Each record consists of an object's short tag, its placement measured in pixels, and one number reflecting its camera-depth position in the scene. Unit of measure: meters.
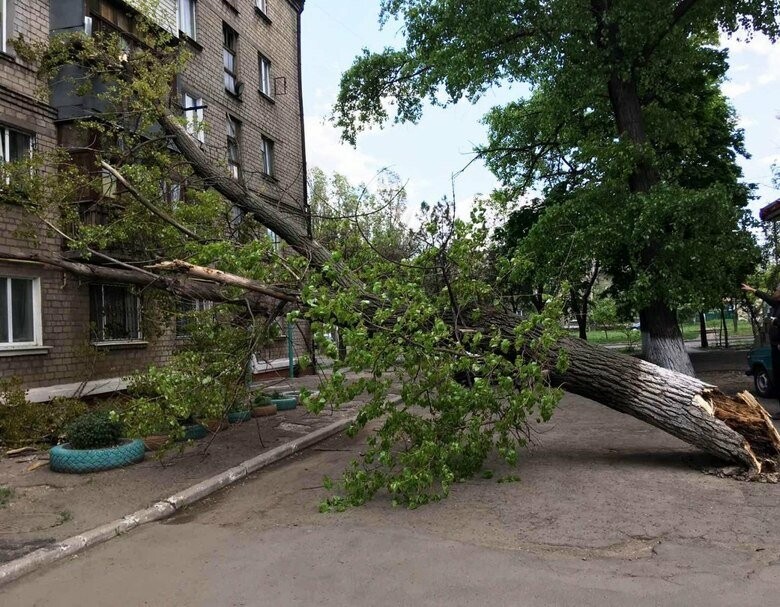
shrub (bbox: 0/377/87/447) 8.89
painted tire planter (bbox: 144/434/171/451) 8.71
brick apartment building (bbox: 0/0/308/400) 10.99
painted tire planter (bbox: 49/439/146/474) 7.44
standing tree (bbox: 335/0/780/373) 12.47
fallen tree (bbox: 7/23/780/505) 5.72
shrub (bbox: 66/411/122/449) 7.69
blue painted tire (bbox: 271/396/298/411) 12.64
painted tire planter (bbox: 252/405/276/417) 11.56
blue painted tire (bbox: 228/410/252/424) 10.78
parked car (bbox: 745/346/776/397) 12.26
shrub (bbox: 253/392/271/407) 9.59
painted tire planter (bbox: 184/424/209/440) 9.42
